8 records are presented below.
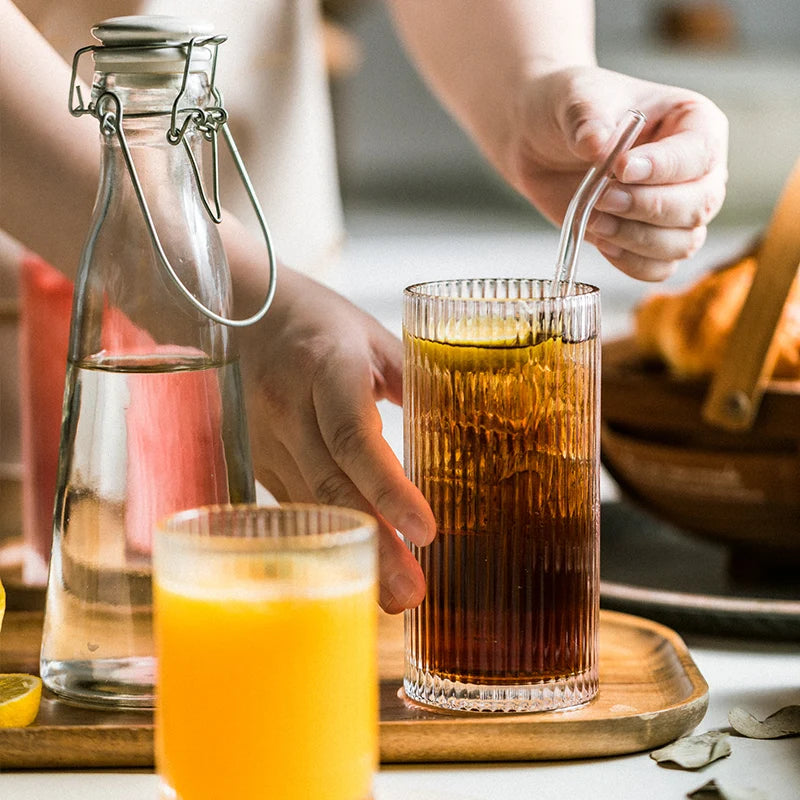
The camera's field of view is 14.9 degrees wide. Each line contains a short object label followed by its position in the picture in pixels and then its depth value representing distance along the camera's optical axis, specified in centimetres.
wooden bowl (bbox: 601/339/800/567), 114
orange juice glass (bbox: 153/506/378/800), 88
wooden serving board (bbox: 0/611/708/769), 97
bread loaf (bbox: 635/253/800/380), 115
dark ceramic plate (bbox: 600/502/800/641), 110
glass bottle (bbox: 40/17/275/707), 99
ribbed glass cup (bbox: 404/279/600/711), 98
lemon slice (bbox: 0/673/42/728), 98
